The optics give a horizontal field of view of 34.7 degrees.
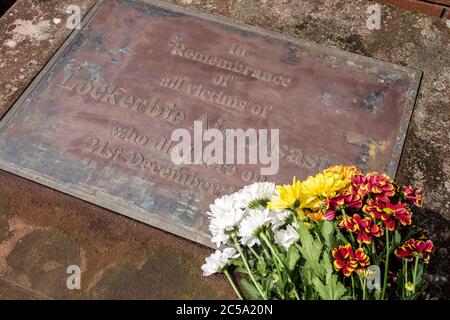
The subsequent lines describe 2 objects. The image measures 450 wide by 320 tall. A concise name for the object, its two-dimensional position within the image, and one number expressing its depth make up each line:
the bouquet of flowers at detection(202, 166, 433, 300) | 0.93
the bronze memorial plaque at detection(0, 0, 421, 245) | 1.19
